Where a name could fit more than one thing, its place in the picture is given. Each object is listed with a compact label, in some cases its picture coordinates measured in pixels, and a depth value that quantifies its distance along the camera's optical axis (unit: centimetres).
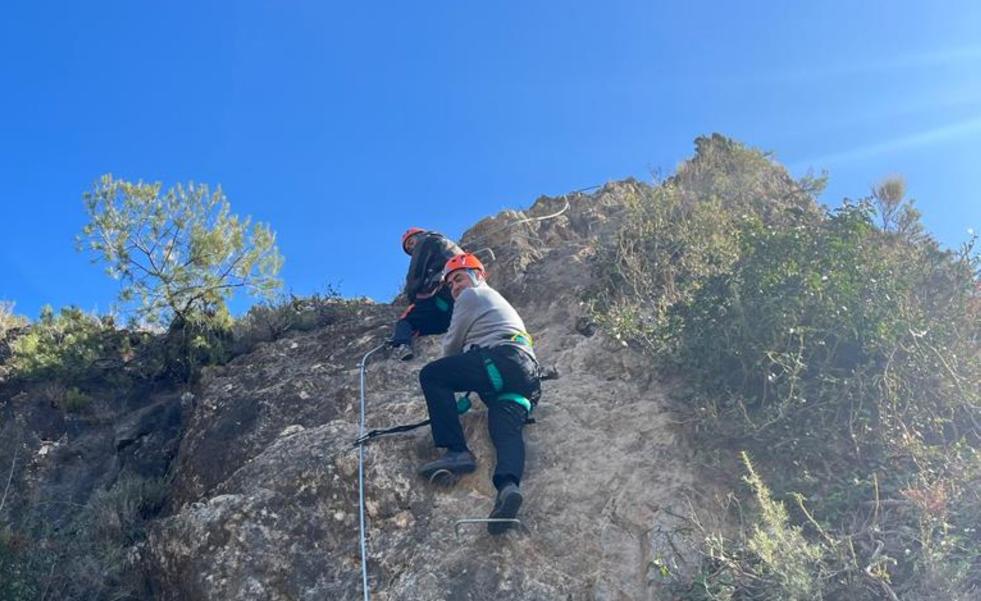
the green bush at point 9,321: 1180
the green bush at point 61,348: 970
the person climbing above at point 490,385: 586
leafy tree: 1067
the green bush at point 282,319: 978
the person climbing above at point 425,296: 788
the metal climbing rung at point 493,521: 534
